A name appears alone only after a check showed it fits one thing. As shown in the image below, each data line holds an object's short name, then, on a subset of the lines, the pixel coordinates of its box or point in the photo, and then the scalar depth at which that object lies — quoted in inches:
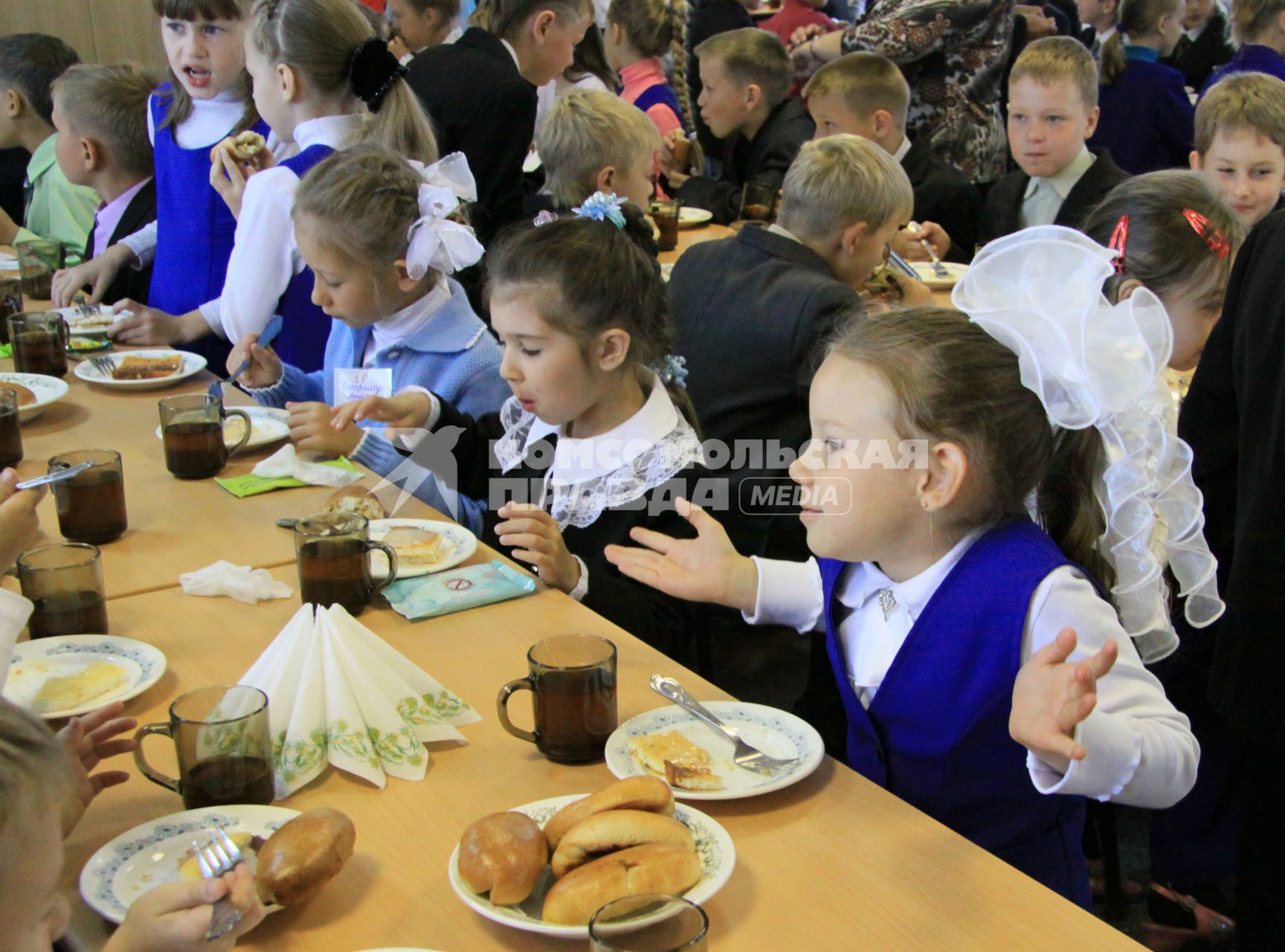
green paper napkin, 79.1
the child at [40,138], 174.9
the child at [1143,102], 195.2
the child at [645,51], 217.6
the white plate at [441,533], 65.5
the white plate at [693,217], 179.6
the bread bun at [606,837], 38.8
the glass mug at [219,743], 43.3
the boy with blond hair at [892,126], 170.4
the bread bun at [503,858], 38.3
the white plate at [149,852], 38.5
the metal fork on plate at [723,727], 47.4
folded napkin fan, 46.9
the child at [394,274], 97.0
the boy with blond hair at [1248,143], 128.0
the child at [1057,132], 152.0
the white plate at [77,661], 51.8
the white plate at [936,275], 145.6
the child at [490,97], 147.5
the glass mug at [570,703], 47.4
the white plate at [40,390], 92.9
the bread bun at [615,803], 40.1
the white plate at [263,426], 87.7
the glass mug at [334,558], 60.1
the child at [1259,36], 181.0
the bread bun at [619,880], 37.1
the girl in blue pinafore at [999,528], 50.8
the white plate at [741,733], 45.6
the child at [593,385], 81.4
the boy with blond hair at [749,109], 192.9
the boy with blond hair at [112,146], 147.9
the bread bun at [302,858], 37.8
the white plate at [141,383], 102.7
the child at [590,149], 140.5
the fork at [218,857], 38.9
